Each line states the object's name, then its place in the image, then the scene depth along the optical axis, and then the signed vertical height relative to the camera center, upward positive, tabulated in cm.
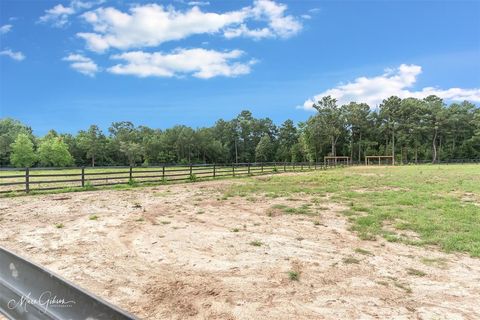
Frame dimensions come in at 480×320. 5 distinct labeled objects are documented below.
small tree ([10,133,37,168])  6525 +82
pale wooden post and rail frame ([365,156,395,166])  6282 -75
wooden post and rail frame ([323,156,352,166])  6171 -80
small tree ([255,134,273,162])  8406 +171
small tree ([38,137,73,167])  6844 +63
